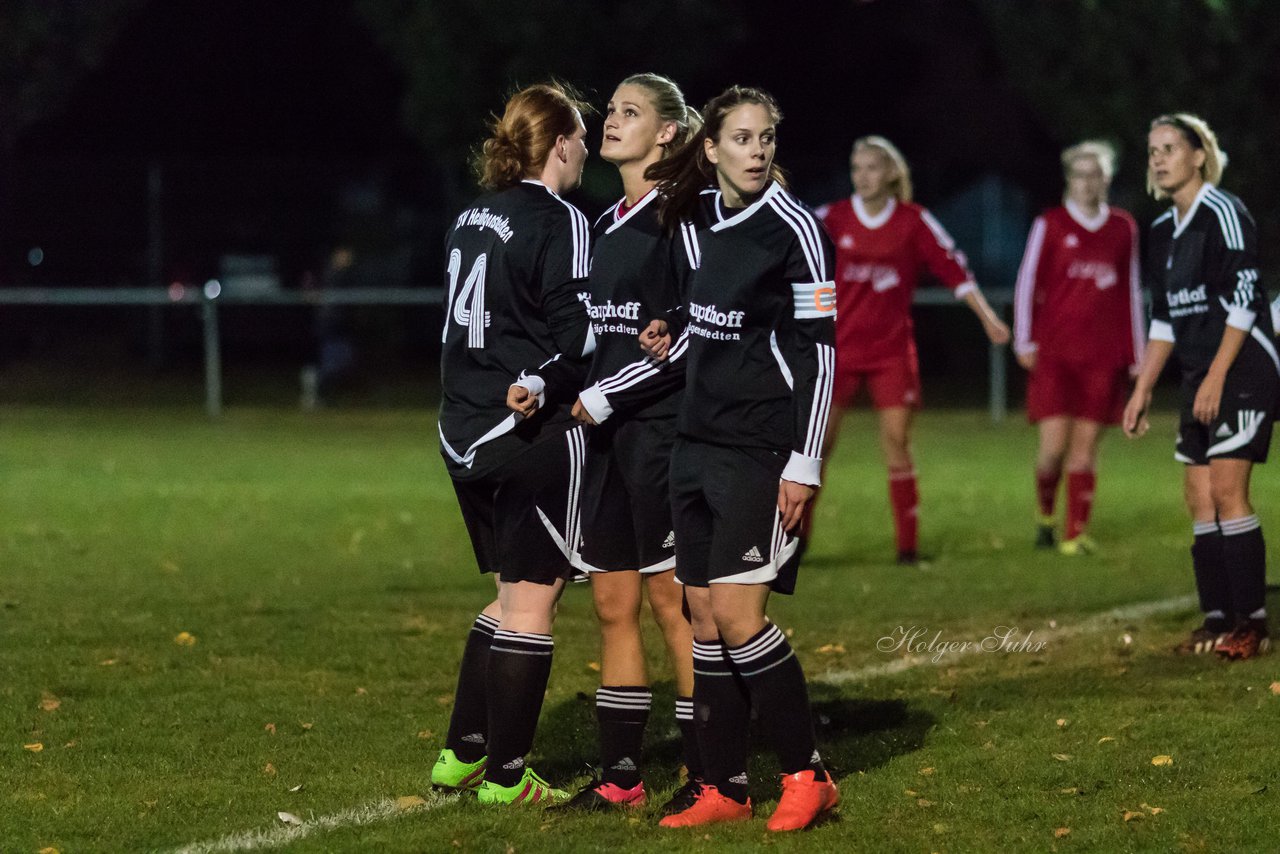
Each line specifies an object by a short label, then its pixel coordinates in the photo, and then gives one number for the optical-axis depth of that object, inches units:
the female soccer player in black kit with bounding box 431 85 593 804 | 432.5
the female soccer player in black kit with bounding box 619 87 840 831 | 403.2
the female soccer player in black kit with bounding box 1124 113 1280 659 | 589.6
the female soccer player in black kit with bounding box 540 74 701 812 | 423.8
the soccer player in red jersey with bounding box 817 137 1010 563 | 835.4
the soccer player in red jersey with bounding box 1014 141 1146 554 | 875.4
